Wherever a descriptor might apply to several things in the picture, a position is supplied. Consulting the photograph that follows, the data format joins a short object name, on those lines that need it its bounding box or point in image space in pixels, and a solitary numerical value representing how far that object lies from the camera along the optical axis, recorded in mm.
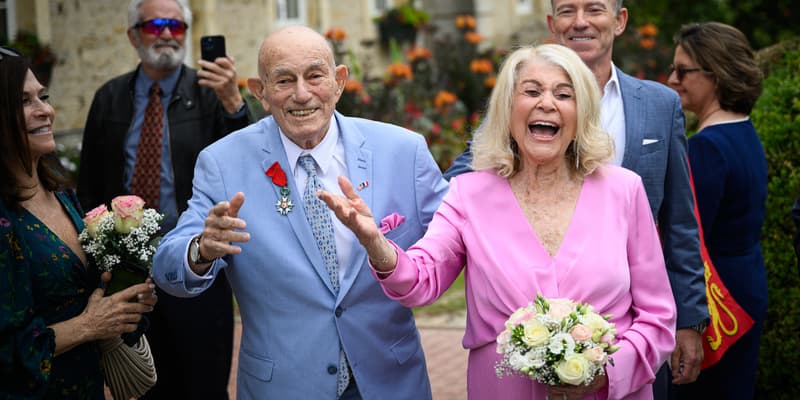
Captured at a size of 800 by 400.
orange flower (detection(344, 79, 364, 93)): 10223
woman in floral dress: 3045
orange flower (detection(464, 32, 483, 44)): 13856
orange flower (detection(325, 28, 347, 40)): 10415
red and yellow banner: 4012
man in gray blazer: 3557
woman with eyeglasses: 4164
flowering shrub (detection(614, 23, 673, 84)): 14336
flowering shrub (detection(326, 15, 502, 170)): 11148
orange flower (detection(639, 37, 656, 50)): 13992
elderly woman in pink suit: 2951
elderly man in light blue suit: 3150
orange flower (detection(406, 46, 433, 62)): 13258
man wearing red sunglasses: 4598
